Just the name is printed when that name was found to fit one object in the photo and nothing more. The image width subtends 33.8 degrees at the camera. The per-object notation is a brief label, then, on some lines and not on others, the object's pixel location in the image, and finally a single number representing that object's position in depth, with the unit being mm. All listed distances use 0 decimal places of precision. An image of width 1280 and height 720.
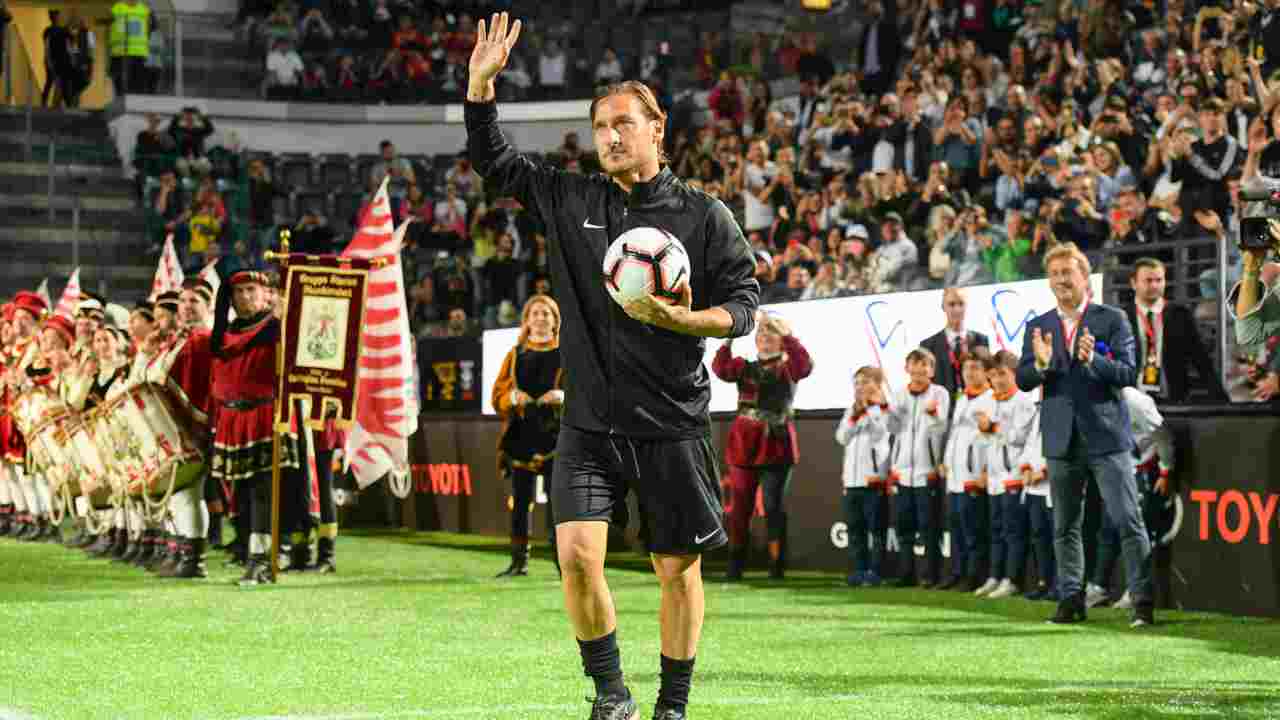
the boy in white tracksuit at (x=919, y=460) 15203
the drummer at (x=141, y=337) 15922
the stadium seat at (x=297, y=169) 34062
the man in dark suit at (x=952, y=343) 15523
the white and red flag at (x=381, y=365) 20344
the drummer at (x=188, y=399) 15453
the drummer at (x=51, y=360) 19203
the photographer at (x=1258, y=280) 8461
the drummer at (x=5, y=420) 21281
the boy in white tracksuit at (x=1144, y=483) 13305
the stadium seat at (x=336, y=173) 34250
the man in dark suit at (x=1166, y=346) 13555
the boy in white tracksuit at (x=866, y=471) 15562
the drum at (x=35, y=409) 19188
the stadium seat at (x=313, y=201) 33406
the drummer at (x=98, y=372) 17609
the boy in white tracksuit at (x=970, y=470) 14633
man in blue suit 11812
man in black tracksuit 6828
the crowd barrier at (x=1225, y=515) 12633
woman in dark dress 15578
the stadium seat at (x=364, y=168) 34134
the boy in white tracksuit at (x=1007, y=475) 14250
